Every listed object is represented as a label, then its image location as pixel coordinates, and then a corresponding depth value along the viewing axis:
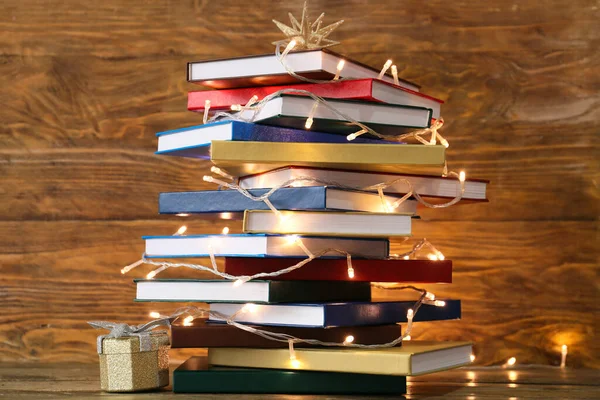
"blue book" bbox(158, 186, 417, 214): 1.49
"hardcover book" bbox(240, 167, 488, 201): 1.53
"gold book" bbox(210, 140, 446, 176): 1.51
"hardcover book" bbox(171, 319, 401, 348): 1.51
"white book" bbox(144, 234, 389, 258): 1.51
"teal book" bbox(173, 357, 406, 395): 1.51
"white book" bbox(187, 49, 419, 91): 1.53
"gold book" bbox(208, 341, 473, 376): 1.47
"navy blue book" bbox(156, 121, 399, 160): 1.52
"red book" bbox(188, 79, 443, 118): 1.53
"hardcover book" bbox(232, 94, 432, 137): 1.51
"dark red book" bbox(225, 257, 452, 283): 1.53
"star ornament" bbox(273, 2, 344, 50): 1.57
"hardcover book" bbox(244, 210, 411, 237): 1.51
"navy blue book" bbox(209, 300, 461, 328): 1.49
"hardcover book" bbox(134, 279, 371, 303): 1.51
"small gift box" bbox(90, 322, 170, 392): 1.52
